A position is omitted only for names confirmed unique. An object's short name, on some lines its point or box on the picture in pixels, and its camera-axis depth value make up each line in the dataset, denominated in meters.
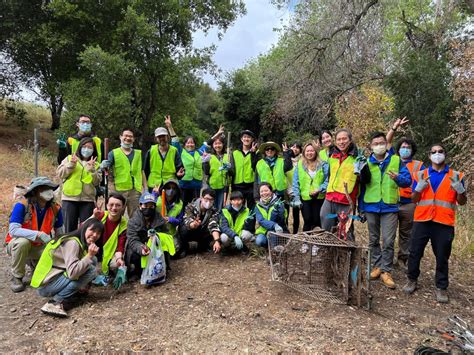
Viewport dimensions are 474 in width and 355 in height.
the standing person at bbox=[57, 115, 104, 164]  5.32
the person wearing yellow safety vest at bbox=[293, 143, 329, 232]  5.39
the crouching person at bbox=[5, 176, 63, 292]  4.36
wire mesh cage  3.94
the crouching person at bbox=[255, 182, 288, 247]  5.36
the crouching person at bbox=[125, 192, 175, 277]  4.61
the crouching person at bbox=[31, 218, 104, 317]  3.89
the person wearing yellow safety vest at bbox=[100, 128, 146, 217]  5.39
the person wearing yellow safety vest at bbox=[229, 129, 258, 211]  6.06
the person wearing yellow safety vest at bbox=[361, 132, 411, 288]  4.54
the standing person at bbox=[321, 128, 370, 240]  4.60
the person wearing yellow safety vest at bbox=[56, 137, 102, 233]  4.89
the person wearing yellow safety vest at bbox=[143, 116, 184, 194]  5.76
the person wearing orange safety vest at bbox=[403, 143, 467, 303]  4.26
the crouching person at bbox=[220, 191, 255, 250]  5.40
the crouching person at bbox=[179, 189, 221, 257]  5.48
